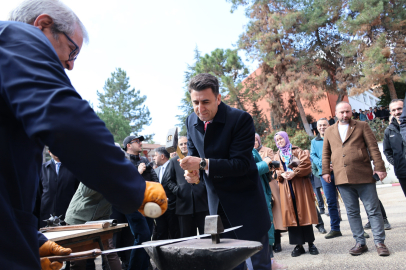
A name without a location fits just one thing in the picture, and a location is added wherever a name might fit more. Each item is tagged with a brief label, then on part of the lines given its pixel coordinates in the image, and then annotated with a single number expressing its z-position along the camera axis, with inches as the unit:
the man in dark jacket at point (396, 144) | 198.5
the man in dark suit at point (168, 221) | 228.5
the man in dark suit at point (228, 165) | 95.0
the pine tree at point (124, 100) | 2212.1
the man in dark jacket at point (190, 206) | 214.5
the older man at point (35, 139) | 36.7
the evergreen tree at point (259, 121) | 1138.7
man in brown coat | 179.6
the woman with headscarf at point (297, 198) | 203.5
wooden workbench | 109.5
